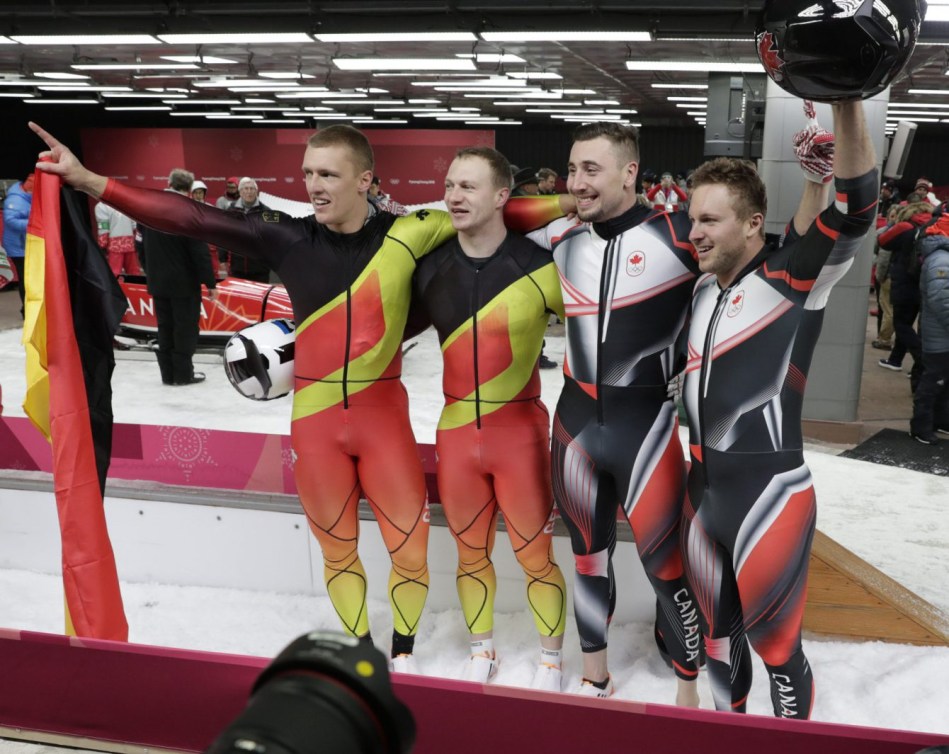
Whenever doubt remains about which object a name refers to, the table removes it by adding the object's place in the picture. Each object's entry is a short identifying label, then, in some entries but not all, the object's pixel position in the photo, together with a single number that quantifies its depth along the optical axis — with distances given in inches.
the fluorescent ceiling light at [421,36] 358.0
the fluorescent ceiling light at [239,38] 358.4
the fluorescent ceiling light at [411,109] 842.2
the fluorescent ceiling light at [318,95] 701.2
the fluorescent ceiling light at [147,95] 723.4
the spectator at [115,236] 390.9
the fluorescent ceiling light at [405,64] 441.1
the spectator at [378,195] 240.3
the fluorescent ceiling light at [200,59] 516.1
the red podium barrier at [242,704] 60.0
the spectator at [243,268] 406.6
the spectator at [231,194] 427.6
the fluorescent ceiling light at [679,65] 440.0
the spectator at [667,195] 517.7
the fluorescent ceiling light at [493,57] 468.4
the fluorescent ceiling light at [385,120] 940.6
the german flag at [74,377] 106.7
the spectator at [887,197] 516.7
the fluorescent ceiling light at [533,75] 551.2
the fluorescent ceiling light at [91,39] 381.3
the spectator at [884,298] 376.2
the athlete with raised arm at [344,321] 113.8
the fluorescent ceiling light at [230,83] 614.6
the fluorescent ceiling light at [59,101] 765.3
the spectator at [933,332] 233.9
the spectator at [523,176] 147.9
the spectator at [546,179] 379.6
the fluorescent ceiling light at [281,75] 581.1
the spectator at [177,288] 279.6
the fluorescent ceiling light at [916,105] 702.6
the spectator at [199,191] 345.4
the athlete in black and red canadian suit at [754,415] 89.7
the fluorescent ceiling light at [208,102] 775.7
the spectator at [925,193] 306.7
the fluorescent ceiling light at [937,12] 253.3
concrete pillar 229.9
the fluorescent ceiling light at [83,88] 641.0
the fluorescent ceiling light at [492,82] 572.1
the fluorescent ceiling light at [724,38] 351.9
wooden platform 128.2
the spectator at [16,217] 294.0
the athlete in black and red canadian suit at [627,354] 103.8
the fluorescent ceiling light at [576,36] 330.3
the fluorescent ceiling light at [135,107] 863.7
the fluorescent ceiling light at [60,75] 585.9
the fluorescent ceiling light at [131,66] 527.3
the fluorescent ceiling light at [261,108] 820.7
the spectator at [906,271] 283.7
